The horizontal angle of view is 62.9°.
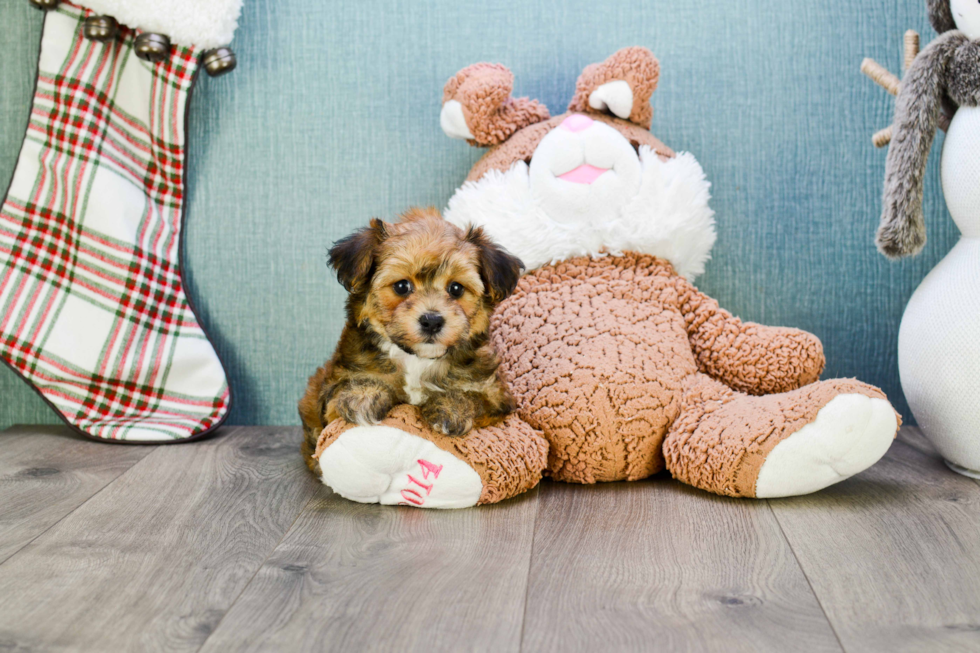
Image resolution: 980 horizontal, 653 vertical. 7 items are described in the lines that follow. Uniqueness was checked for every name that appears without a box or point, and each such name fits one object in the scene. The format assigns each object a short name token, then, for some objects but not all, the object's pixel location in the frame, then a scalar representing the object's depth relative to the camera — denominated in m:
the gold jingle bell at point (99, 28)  2.14
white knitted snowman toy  1.80
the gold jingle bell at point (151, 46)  2.14
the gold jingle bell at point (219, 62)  2.21
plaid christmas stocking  2.21
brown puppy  1.60
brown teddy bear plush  1.67
